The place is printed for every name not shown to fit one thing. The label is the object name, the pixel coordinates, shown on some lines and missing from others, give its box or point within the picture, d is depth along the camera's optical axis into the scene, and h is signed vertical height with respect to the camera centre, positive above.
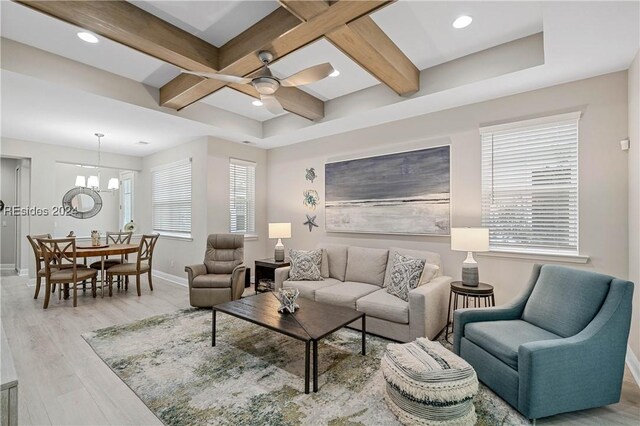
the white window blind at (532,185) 3.04 +0.33
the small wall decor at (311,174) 5.21 +0.72
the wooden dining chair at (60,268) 4.19 -0.79
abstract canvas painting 3.85 +0.31
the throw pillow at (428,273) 3.32 -0.65
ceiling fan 2.46 +1.18
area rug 1.98 -1.31
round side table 2.93 -0.79
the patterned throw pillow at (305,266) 4.07 -0.70
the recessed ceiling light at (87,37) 2.70 +1.64
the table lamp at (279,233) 4.84 -0.29
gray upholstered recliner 4.13 -0.85
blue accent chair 1.89 -0.89
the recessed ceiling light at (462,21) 2.47 +1.64
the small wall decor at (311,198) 5.17 +0.29
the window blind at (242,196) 5.52 +0.36
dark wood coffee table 2.28 -0.92
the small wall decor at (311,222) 5.20 -0.12
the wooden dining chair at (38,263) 4.45 -0.73
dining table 4.46 -0.56
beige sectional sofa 2.96 -0.90
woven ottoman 1.82 -1.08
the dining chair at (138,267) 4.82 -0.87
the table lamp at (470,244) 3.04 -0.30
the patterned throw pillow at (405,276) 3.23 -0.68
